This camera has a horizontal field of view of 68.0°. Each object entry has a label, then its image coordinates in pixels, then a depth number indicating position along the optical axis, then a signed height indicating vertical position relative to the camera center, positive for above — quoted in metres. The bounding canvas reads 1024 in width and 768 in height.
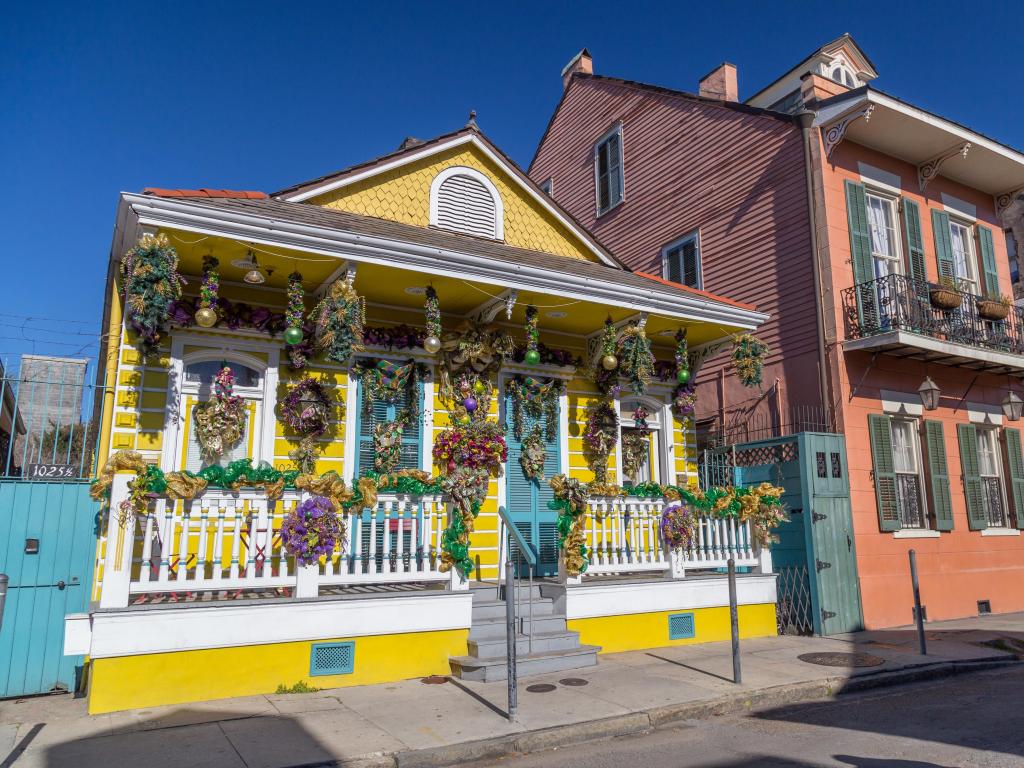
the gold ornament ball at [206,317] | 7.64 +2.17
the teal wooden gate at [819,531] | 10.74 +0.10
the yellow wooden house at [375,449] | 6.79 +1.06
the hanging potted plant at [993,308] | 13.70 +4.08
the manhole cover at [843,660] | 8.42 -1.36
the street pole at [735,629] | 7.21 -0.85
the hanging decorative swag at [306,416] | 8.59 +1.35
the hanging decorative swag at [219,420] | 8.29 +1.26
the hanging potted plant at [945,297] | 12.88 +4.03
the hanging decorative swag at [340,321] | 7.98 +2.23
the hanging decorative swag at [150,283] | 7.17 +2.38
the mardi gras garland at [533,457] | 10.38 +1.08
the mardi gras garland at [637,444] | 11.31 +1.39
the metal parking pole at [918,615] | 8.87 -0.89
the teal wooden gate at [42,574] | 7.16 -0.35
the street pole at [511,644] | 6.05 -0.84
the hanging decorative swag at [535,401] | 10.46 +1.87
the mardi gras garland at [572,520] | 8.70 +0.20
